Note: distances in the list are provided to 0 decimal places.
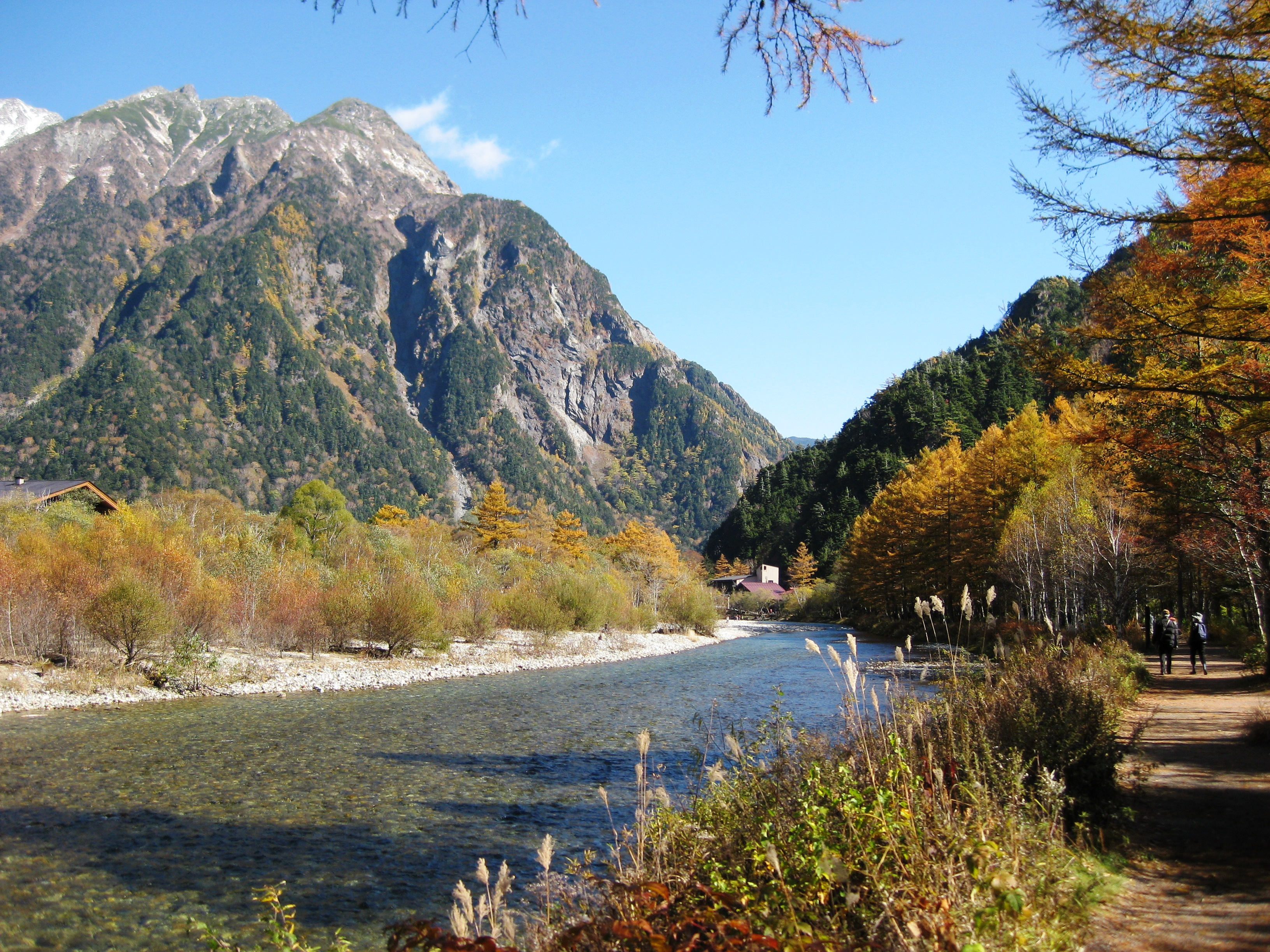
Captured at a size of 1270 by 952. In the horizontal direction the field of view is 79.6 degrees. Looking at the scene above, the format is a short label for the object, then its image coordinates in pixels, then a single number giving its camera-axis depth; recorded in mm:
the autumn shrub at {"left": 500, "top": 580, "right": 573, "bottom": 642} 36688
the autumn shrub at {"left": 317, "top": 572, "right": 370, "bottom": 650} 28312
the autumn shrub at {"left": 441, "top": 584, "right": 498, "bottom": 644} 34469
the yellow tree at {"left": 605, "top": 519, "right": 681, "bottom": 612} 68875
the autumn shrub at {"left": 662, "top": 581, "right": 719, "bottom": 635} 55562
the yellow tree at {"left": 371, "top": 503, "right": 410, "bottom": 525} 81506
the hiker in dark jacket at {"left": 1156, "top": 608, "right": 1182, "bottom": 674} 17625
